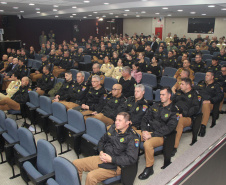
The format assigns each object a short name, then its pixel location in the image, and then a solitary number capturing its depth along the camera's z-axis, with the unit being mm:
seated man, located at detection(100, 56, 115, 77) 6891
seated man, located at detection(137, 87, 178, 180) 2975
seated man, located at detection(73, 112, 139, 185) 2498
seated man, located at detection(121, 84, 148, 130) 3586
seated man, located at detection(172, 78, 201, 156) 3391
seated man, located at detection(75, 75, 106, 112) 4277
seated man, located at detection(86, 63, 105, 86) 5902
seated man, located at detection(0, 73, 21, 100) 5363
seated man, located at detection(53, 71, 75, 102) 4944
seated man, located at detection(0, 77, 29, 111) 4734
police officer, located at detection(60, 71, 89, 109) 4742
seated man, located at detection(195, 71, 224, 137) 3984
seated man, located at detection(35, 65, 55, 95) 5803
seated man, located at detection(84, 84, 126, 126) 3873
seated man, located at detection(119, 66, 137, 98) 4938
